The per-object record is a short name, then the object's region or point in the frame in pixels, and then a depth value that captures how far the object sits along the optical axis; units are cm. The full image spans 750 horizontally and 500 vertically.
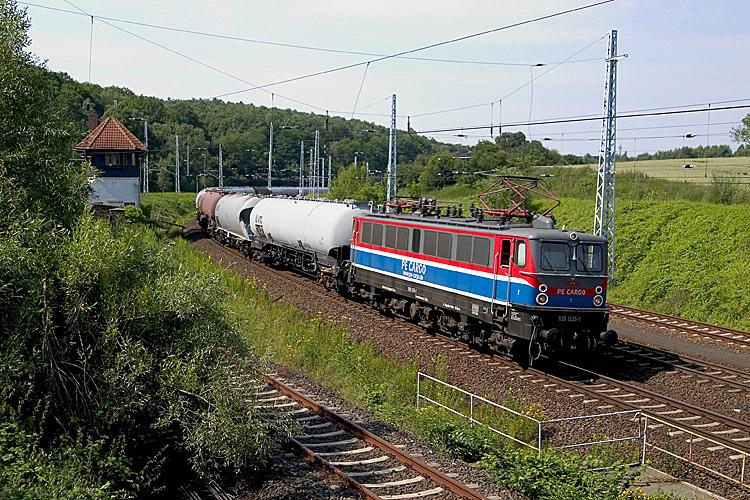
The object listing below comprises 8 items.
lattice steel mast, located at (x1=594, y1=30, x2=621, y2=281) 2648
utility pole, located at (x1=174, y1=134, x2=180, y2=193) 7707
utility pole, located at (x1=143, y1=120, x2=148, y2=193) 6931
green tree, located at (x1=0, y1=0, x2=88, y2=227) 1143
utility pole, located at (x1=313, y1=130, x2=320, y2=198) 5680
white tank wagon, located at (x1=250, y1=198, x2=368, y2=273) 2798
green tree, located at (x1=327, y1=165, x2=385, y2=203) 4634
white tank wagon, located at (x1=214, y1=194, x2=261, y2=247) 3984
